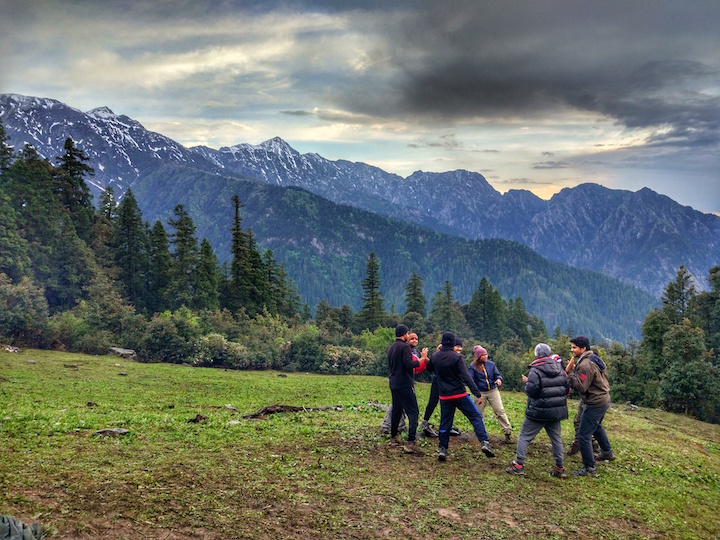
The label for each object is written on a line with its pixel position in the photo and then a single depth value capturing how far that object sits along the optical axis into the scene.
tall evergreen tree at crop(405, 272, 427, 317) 87.19
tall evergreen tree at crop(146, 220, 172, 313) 59.53
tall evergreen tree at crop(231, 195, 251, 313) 61.53
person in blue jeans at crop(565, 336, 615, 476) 11.12
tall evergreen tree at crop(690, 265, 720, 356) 43.06
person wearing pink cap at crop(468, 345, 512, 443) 13.51
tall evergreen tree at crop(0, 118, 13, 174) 51.38
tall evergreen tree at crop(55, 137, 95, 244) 55.88
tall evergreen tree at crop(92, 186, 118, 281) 54.80
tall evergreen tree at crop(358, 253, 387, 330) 74.56
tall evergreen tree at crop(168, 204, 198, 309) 58.09
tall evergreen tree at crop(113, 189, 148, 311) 57.62
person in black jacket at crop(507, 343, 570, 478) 10.50
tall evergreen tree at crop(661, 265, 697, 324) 46.09
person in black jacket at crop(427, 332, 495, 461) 11.22
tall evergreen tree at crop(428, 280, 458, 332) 86.19
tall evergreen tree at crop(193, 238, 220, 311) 57.66
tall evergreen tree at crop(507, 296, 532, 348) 102.52
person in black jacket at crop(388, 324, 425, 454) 11.66
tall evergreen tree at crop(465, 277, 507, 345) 98.31
